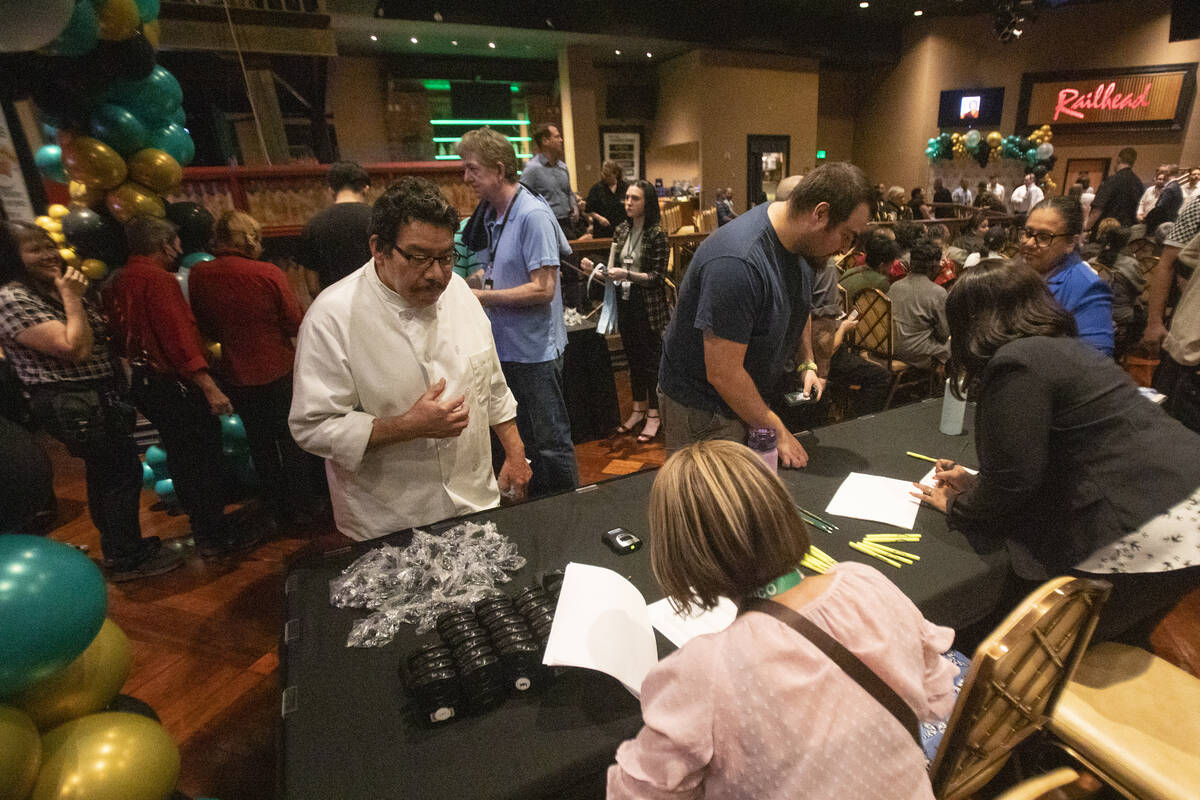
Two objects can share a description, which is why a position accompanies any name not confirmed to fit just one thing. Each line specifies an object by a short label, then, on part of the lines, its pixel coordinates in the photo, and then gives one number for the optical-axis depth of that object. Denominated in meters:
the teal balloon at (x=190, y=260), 3.09
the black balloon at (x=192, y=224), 3.05
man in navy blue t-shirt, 1.60
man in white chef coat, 1.34
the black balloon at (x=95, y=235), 2.70
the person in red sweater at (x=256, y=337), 2.65
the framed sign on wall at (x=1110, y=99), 9.87
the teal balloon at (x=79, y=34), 2.17
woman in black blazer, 1.23
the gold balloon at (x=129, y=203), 2.74
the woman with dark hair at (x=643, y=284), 3.56
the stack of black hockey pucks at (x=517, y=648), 0.99
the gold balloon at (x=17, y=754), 0.85
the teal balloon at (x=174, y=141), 2.87
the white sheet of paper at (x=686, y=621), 1.14
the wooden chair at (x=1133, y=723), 1.15
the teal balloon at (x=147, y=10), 2.64
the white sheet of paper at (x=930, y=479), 1.62
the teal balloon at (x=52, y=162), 3.11
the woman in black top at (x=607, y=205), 5.57
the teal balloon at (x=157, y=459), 3.12
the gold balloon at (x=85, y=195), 2.73
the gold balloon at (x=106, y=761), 0.95
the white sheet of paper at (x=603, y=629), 0.99
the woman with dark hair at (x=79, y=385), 2.15
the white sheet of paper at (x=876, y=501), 1.49
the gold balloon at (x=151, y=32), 2.78
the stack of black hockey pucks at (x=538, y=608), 1.06
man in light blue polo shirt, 2.29
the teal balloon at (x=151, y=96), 2.66
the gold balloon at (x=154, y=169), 2.78
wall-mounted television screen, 11.38
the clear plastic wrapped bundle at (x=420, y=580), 1.17
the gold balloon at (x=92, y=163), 2.60
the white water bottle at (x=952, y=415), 1.92
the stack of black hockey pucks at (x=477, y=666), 0.96
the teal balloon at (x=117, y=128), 2.63
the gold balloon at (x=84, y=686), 0.99
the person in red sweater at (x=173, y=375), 2.51
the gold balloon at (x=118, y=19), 2.33
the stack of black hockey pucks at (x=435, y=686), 0.93
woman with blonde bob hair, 0.74
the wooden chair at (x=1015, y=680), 0.90
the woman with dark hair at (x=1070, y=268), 2.16
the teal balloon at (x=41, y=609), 0.86
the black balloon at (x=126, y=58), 2.48
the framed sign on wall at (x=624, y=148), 11.03
